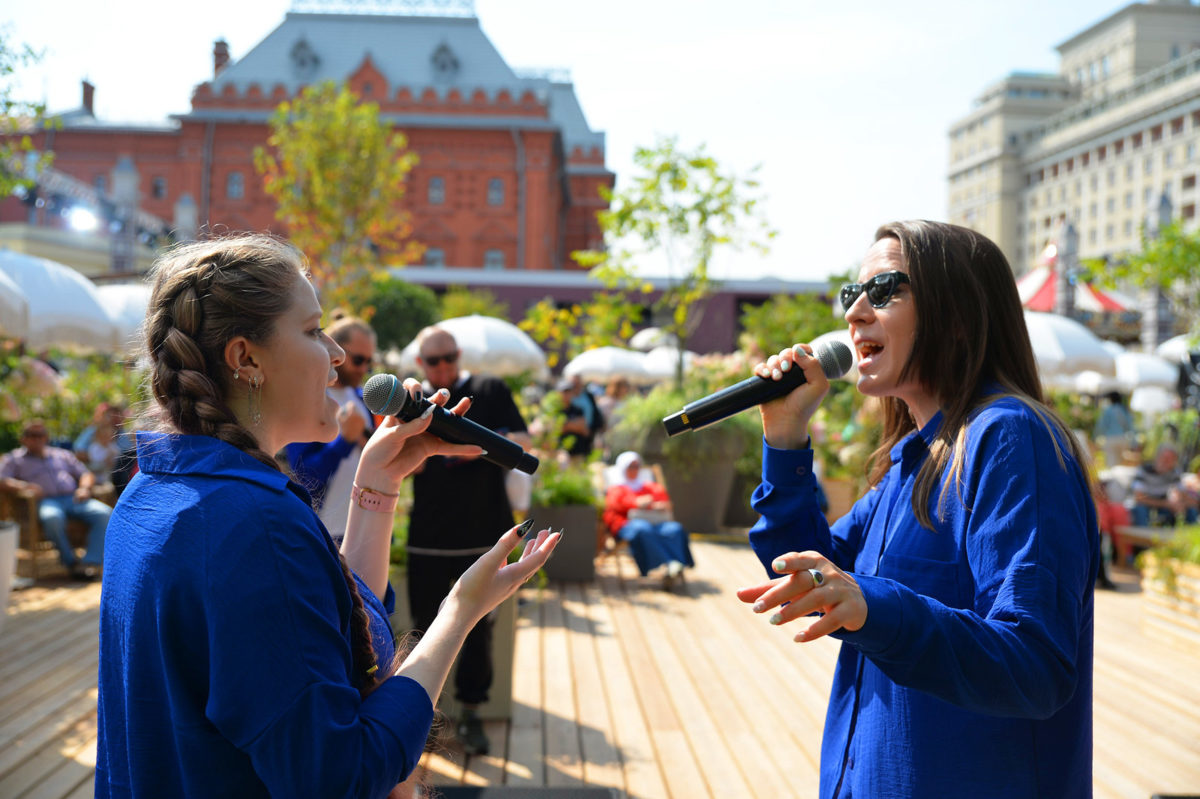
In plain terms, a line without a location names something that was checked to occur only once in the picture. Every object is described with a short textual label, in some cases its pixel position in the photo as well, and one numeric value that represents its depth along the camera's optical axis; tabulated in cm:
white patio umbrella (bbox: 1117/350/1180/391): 1589
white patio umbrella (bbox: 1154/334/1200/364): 1533
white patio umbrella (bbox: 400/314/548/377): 1178
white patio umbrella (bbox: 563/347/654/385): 1670
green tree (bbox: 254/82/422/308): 2111
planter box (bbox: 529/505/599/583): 847
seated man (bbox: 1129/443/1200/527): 981
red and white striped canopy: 1530
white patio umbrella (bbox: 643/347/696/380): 1710
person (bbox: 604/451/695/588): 855
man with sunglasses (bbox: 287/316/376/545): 388
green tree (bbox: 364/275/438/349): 3572
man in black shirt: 474
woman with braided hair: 118
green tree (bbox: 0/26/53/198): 696
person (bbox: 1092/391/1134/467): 1312
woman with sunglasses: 135
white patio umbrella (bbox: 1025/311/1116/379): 999
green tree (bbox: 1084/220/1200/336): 1622
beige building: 7912
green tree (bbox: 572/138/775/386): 1392
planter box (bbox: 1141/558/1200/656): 665
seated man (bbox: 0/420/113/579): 836
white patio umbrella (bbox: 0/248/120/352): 872
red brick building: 4862
